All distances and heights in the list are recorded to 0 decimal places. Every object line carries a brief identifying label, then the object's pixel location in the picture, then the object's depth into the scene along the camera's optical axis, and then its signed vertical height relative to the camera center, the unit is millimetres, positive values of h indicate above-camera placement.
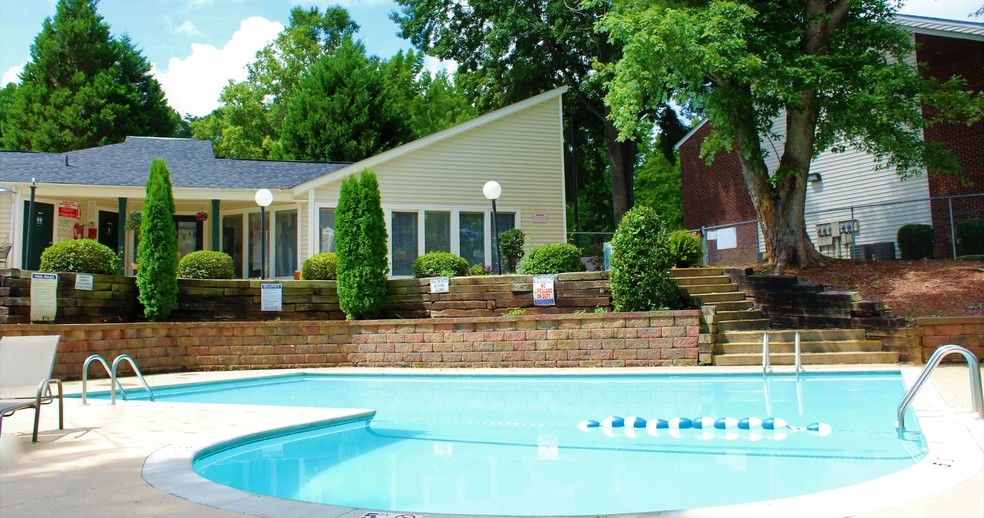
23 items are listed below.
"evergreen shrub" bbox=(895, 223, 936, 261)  16062 +1334
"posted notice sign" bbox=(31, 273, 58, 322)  11625 +409
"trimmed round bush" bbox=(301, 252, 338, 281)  14711 +968
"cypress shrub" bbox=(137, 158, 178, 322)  12797 +1177
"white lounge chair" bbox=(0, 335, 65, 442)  6145 -408
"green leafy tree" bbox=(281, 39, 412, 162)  28500 +8217
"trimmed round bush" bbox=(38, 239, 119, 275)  12445 +1137
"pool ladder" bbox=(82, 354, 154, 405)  7934 -681
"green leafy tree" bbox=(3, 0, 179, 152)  33062 +11146
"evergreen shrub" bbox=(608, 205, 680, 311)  12023 +715
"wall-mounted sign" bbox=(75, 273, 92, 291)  12258 +692
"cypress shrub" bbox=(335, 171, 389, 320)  13453 +1230
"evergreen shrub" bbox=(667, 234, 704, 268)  14742 +1192
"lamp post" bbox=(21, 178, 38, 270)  13416 +1555
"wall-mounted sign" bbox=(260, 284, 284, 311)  13867 +368
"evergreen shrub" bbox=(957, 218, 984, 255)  15164 +1344
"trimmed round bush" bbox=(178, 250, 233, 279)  14109 +1036
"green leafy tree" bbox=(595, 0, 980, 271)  12961 +4270
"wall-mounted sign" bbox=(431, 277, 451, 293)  13609 +518
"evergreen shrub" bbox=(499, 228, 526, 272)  16297 +1449
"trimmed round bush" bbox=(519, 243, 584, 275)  13469 +941
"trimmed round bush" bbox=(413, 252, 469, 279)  13992 +926
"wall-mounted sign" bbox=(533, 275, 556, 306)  13055 +341
